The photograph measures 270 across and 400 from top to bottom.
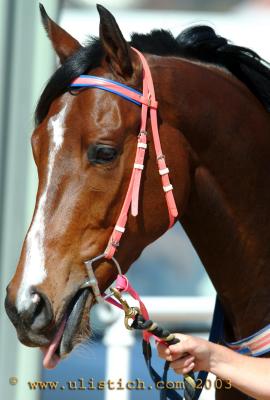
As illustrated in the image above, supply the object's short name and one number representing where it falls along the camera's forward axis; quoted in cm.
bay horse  586
